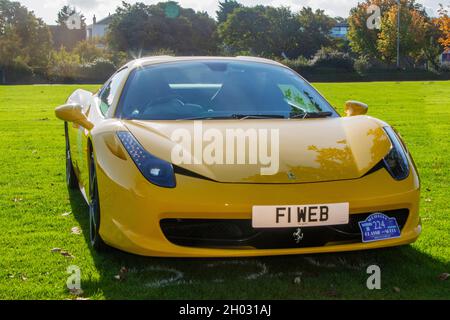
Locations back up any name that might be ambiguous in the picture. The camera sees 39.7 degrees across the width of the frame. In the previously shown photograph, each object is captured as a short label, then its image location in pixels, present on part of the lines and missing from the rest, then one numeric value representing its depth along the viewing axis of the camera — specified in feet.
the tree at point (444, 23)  107.86
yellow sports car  10.87
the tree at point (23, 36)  167.84
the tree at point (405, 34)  208.74
